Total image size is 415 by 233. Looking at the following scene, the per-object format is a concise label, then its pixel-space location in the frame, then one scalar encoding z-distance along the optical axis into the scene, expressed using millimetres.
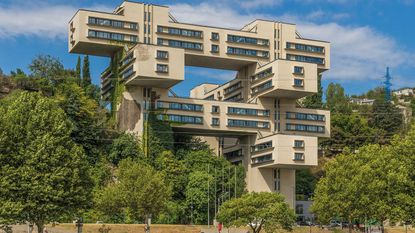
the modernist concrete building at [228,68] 108750
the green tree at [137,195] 71188
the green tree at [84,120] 102062
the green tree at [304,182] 132500
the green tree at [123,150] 104250
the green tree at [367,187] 59094
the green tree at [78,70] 129388
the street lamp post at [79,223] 57372
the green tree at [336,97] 175500
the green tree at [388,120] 157125
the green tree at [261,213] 69812
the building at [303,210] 125025
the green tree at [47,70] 119169
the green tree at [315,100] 149000
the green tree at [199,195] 105188
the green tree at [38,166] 48938
